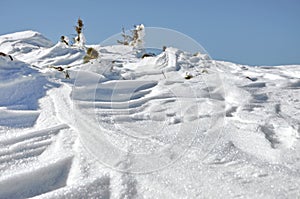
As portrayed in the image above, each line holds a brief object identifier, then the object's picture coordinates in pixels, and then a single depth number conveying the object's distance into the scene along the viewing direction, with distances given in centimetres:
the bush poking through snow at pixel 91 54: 320
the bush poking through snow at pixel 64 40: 430
